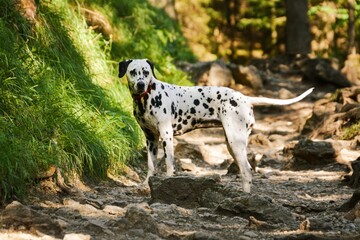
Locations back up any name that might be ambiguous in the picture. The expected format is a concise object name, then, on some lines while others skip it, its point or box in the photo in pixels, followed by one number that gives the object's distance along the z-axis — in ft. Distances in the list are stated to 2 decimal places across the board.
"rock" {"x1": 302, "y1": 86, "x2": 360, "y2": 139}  71.34
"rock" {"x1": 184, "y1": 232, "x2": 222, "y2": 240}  28.95
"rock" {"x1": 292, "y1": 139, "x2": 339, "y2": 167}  58.70
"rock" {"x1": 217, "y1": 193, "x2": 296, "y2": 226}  34.73
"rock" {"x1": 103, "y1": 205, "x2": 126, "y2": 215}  35.44
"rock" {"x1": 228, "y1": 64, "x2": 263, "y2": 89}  101.49
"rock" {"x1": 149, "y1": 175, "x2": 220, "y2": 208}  39.00
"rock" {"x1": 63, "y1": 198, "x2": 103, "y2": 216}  35.11
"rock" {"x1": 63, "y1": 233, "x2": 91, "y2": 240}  29.16
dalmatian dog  45.55
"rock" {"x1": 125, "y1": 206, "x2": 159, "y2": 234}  31.17
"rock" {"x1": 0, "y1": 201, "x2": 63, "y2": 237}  30.52
